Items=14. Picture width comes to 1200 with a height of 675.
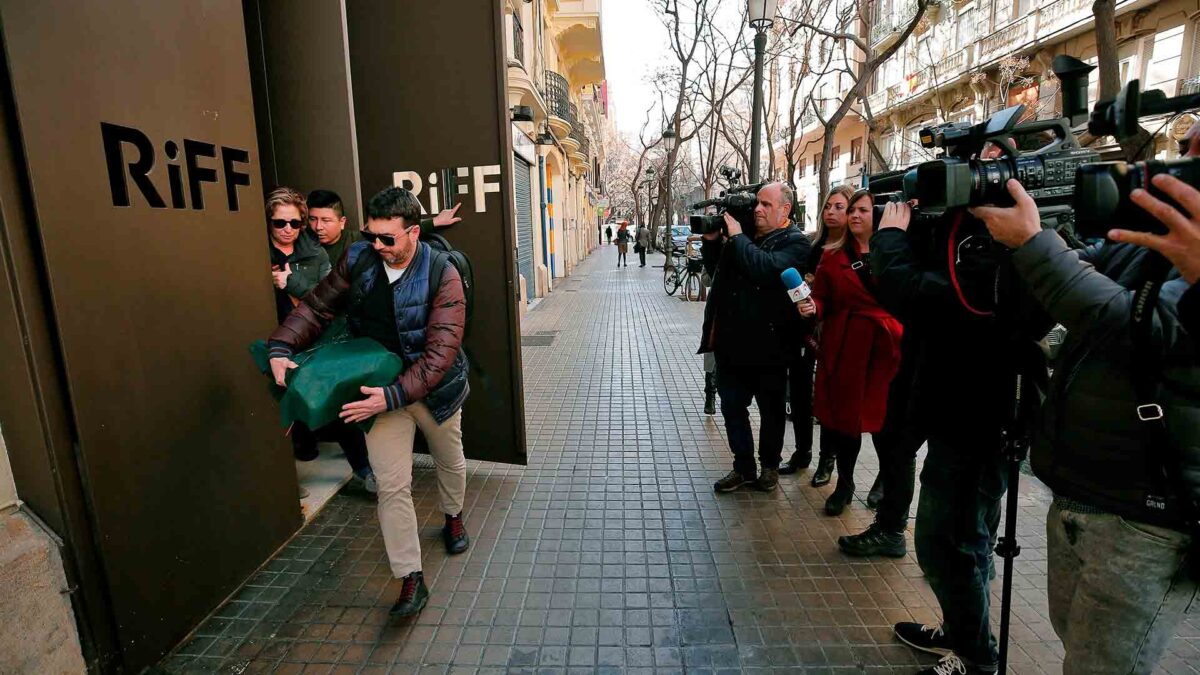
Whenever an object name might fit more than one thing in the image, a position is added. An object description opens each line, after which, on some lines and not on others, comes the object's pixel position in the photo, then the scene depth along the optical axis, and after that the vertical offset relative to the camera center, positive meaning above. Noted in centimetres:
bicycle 1501 -152
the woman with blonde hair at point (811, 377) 407 -113
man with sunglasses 283 -44
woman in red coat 371 -76
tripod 197 -82
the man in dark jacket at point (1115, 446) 151 -59
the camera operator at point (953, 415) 228 -74
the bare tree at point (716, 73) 1919 +442
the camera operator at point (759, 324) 389 -67
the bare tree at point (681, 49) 1708 +465
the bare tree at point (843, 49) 964 +251
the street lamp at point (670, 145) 1905 +222
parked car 3179 -88
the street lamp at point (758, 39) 913 +246
